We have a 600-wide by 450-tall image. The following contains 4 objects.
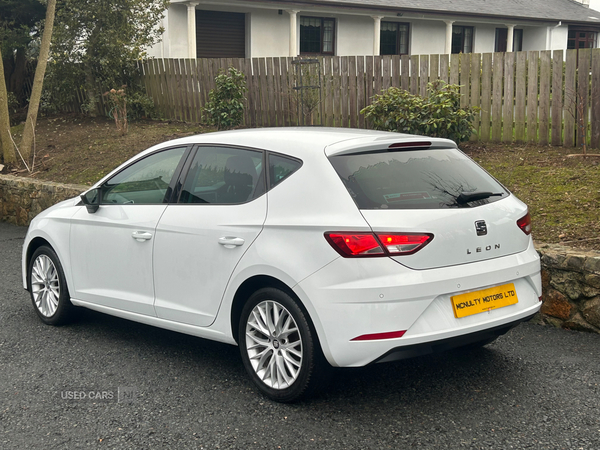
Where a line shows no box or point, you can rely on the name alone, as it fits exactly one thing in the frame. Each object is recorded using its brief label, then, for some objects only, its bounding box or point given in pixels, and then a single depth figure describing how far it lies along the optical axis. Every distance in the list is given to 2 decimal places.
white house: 22.25
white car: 3.70
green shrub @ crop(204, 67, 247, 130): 13.79
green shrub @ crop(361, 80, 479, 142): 9.91
